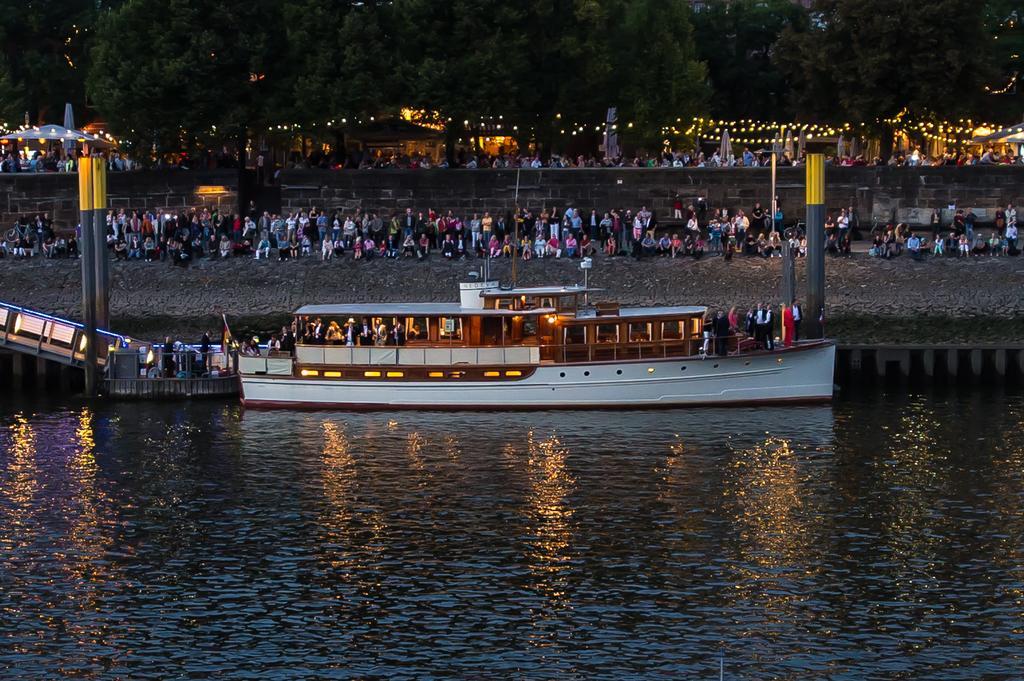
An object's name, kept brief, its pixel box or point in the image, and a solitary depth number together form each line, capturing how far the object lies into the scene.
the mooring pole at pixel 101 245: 55.41
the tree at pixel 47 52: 79.19
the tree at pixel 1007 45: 77.81
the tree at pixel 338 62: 69.88
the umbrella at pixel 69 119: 68.44
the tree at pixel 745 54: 86.44
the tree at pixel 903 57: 70.31
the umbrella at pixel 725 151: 69.94
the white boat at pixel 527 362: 50.94
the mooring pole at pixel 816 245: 54.78
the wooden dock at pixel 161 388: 53.47
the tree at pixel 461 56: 70.12
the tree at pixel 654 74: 75.00
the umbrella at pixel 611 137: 71.61
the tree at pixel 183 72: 69.38
